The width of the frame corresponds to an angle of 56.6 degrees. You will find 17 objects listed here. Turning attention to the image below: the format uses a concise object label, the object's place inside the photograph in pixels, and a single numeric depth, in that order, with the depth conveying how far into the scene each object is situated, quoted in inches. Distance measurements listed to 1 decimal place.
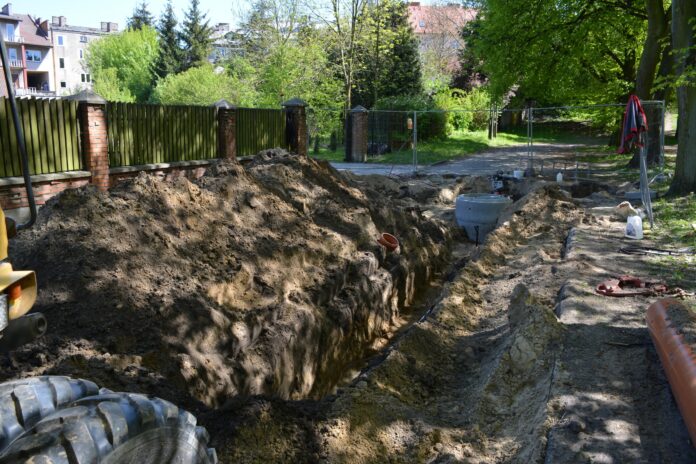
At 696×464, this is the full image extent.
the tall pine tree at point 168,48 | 2187.5
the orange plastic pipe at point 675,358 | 169.2
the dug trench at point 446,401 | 180.4
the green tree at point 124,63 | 2411.4
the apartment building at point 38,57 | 2576.3
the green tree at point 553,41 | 956.0
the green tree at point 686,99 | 591.2
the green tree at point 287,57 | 1387.8
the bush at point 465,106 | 1476.1
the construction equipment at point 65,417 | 104.3
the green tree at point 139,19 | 2888.8
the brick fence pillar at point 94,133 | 516.7
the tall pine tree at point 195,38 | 2225.6
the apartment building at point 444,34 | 2332.7
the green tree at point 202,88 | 1552.7
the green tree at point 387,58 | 1344.7
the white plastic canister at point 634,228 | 450.6
